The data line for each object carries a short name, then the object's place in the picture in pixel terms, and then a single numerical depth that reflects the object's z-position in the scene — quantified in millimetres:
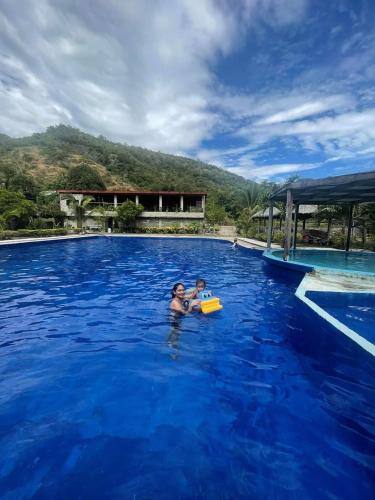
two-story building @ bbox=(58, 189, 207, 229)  33469
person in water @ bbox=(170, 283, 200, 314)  5758
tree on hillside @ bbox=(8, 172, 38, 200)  44744
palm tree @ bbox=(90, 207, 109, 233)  32812
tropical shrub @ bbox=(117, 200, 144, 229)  32188
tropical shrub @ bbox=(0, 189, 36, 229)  22561
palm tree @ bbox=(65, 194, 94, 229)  31703
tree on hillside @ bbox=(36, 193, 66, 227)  30512
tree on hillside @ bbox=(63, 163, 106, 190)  56250
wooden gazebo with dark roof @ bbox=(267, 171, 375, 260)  8125
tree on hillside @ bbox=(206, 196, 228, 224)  34469
